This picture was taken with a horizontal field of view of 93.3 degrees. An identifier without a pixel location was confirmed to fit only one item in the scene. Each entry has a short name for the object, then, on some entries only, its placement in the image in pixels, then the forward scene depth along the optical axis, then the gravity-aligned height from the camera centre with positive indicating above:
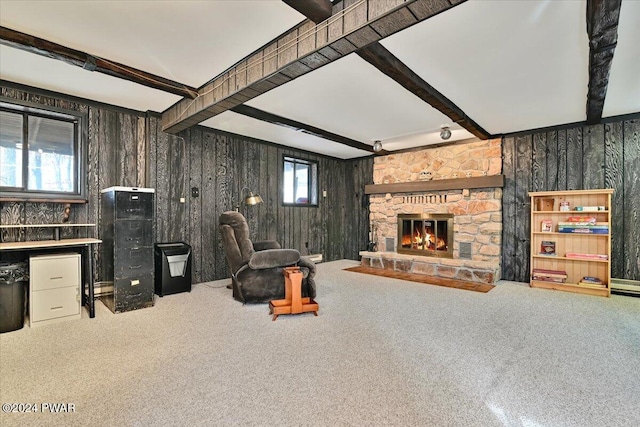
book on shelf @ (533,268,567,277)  4.31 -0.87
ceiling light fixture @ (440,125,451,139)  4.54 +1.20
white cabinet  2.82 -0.74
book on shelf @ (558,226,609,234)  3.98 -0.24
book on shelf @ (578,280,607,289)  3.95 -0.97
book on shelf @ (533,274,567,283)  4.31 -0.97
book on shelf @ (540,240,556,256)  4.48 -0.53
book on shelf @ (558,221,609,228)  4.00 -0.16
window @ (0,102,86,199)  3.13 +0.64
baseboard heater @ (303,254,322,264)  6.37 -0.97
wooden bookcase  4.01 -0.42
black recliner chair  3.44 -0.63
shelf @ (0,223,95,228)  2.94 -0.14
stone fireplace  4.98 +0.00
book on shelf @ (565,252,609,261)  3.98 -0.59
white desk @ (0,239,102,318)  2.79 -0.32
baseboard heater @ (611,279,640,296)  3.87 -0.97
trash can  2.68 -0.77
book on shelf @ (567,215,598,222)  4.16 -0.09
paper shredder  3.85 -0.74
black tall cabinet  3.23 -0.39
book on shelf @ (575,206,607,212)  4.00 +0.06
